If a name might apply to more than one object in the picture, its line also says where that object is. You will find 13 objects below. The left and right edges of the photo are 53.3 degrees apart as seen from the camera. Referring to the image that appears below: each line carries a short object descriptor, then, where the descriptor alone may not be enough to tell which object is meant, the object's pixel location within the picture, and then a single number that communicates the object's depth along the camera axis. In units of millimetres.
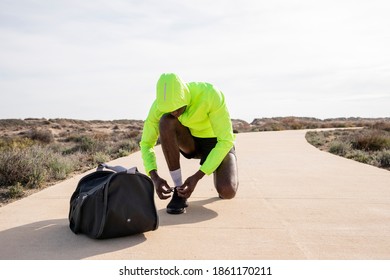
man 3593
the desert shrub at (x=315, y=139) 15227
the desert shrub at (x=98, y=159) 8449
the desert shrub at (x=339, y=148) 11148
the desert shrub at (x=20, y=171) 5750
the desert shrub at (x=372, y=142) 12367
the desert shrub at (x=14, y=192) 5023
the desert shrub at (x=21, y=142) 14750
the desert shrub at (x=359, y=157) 9016
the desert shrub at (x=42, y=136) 21225
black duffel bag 3121
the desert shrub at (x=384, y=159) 8250
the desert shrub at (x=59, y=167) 6520
